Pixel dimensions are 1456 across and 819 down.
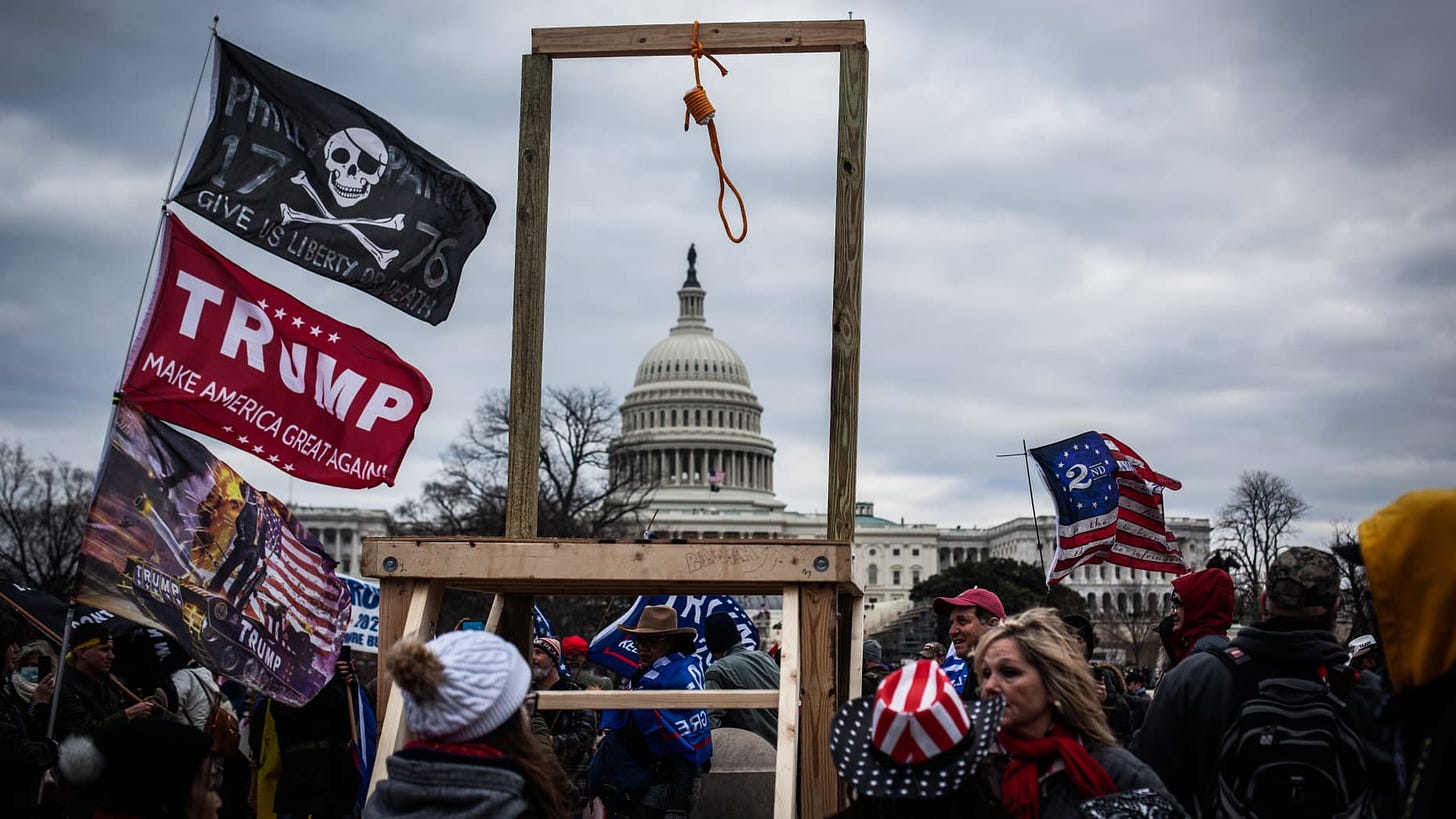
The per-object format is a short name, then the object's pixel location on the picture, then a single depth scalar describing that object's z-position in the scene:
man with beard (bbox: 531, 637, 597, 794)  7.90
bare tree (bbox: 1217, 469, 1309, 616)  66.31
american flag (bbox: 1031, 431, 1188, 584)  11.09
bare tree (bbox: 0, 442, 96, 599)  49.02
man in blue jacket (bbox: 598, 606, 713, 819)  6.34
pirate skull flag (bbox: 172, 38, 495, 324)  5.96
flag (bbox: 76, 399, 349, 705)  5.25
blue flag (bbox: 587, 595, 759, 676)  8.32
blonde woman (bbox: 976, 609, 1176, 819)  3.60
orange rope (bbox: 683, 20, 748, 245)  5.73
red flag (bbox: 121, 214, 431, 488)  5.59
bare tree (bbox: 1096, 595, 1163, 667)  56.66
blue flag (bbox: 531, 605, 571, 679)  10.69
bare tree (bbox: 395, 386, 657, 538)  50.84
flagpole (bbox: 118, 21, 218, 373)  5.49
